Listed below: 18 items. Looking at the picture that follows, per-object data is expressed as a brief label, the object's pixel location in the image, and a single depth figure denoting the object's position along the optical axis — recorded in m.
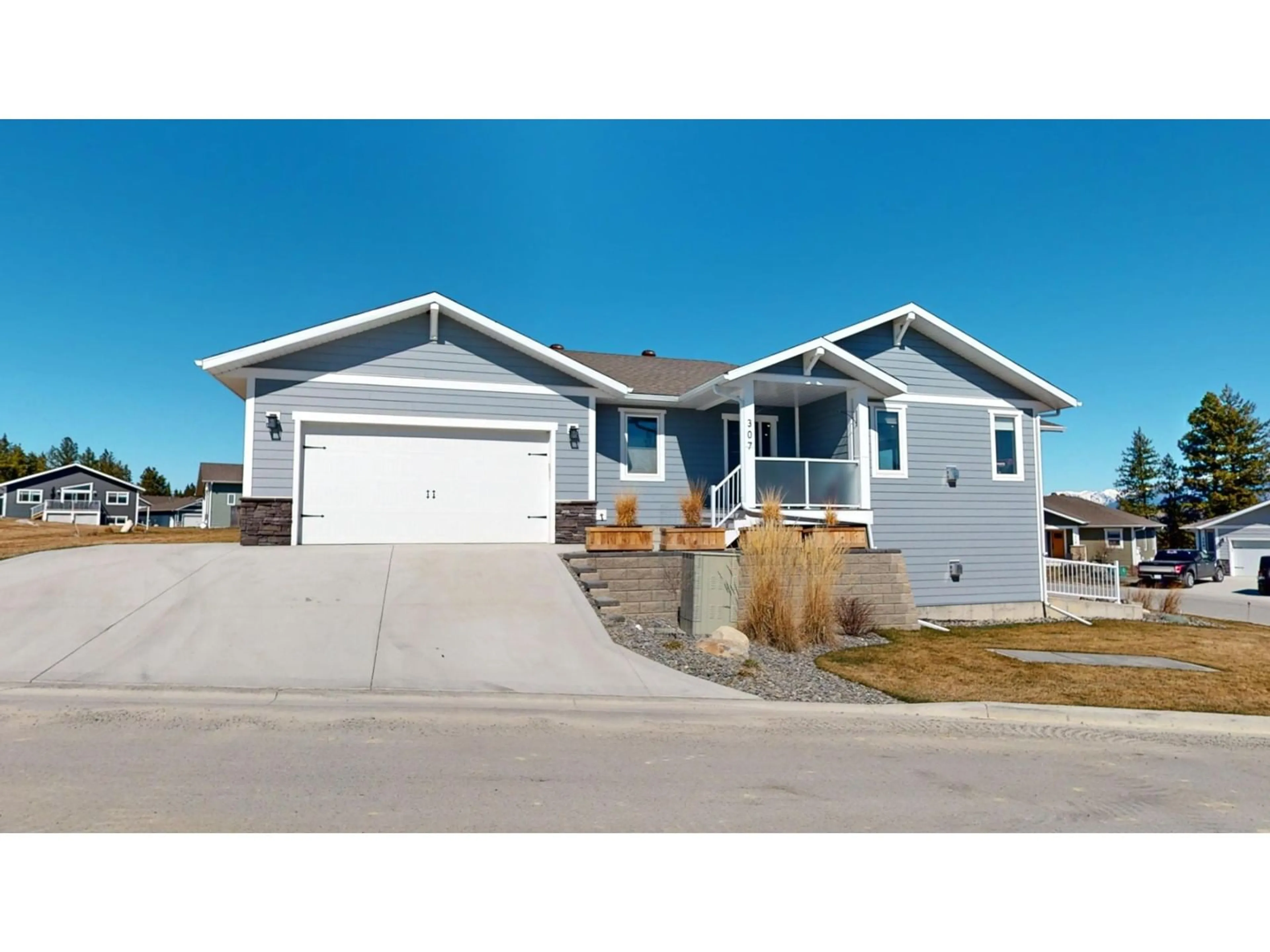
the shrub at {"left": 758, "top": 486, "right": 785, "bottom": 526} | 12.07
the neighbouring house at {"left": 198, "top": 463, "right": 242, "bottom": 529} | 42.22
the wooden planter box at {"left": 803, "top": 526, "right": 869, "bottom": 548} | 12.86
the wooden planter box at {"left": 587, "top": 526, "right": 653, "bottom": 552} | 11.18
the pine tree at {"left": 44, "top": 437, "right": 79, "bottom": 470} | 94.31
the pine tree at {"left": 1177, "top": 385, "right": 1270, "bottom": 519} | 45.66
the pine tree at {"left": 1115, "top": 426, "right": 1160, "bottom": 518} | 58.03
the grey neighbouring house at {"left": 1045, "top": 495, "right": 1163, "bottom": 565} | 40.22
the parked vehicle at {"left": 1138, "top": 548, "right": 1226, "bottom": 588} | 29.94
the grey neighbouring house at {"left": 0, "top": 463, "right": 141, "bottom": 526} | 43.53
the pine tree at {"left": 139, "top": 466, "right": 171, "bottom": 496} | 77.31
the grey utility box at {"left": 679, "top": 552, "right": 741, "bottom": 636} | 9.25
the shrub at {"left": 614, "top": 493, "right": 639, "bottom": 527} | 12.10
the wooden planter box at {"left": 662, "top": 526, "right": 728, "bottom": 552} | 11.43
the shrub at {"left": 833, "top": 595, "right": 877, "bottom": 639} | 10.44
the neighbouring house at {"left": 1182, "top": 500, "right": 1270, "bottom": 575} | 35.31
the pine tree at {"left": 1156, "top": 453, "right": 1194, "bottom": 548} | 50.56
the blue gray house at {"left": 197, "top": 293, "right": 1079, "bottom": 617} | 12.55
